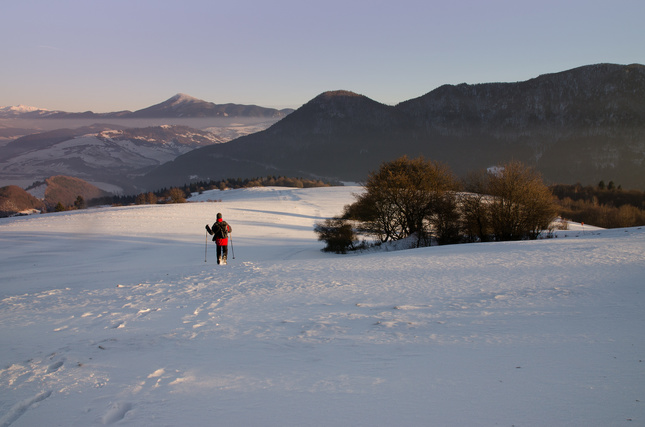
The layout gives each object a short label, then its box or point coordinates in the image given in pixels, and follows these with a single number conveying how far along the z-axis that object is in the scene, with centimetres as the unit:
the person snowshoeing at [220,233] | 1736
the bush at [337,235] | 3306
